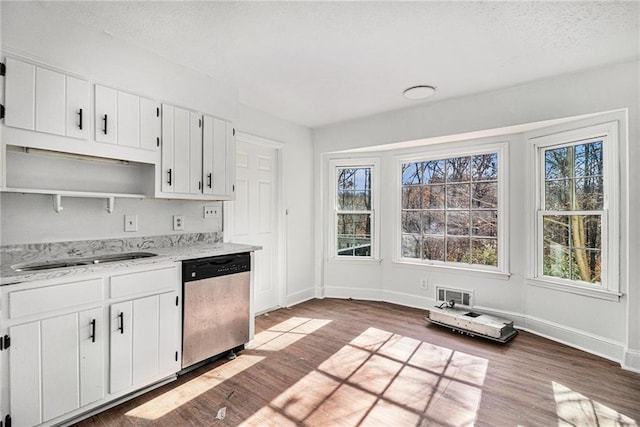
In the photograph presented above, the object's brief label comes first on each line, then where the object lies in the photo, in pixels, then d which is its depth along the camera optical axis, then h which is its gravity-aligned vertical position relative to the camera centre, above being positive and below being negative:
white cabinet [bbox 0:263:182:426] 1.67 -0.78
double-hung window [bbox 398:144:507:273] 3.67 +0.06
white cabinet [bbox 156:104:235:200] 2.60 +0.52
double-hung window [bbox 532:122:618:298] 2.80 +0.07
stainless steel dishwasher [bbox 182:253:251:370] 2.43 -0.77
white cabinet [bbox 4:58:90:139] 1.85 +0.72
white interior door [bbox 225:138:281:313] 3.68 +0.02
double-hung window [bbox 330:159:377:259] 4.57 +0.10
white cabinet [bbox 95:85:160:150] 2.21 +0.71
